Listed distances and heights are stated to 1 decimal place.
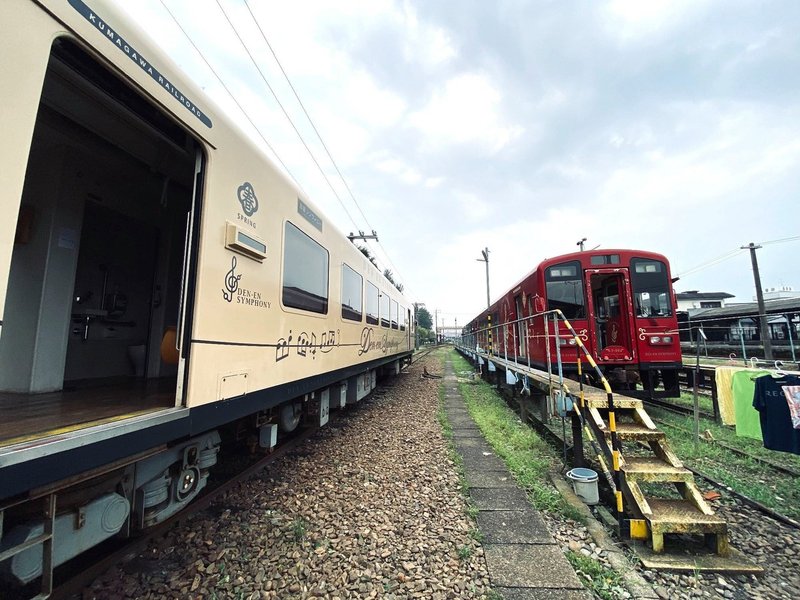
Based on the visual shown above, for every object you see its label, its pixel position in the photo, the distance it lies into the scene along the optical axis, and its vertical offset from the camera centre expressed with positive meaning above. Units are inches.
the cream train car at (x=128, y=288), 60.6 +19.2
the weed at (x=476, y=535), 115.5 -58.9
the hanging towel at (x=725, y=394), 183.0 -24.0
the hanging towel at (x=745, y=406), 163.6 -26.7
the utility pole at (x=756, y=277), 704.4 +133.5
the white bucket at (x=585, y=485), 138.9 -52.3
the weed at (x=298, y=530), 116.8 -58.2
